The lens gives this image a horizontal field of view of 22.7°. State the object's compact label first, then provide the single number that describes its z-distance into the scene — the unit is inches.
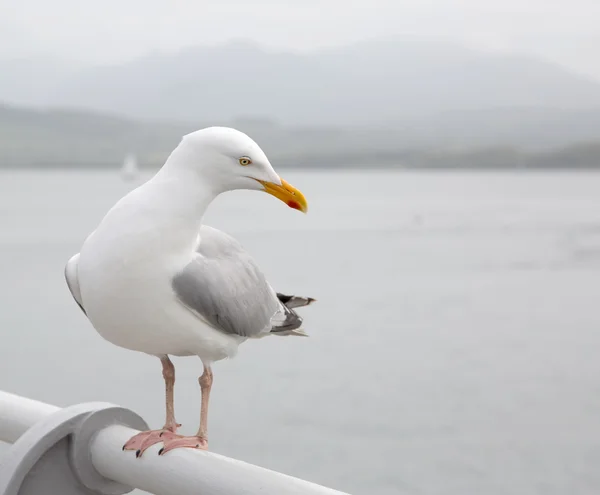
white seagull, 51.6
